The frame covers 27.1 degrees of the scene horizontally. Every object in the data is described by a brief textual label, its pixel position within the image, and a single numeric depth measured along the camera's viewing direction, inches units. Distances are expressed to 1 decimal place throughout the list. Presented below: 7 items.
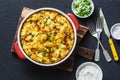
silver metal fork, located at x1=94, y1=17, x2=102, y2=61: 48.8
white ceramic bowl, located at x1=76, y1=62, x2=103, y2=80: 48.3
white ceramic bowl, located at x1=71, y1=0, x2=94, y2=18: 49.0
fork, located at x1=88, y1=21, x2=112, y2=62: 48.7
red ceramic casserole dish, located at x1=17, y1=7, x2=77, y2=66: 46.1
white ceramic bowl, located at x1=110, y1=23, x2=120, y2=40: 48.9
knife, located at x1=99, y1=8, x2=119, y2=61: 48.7
